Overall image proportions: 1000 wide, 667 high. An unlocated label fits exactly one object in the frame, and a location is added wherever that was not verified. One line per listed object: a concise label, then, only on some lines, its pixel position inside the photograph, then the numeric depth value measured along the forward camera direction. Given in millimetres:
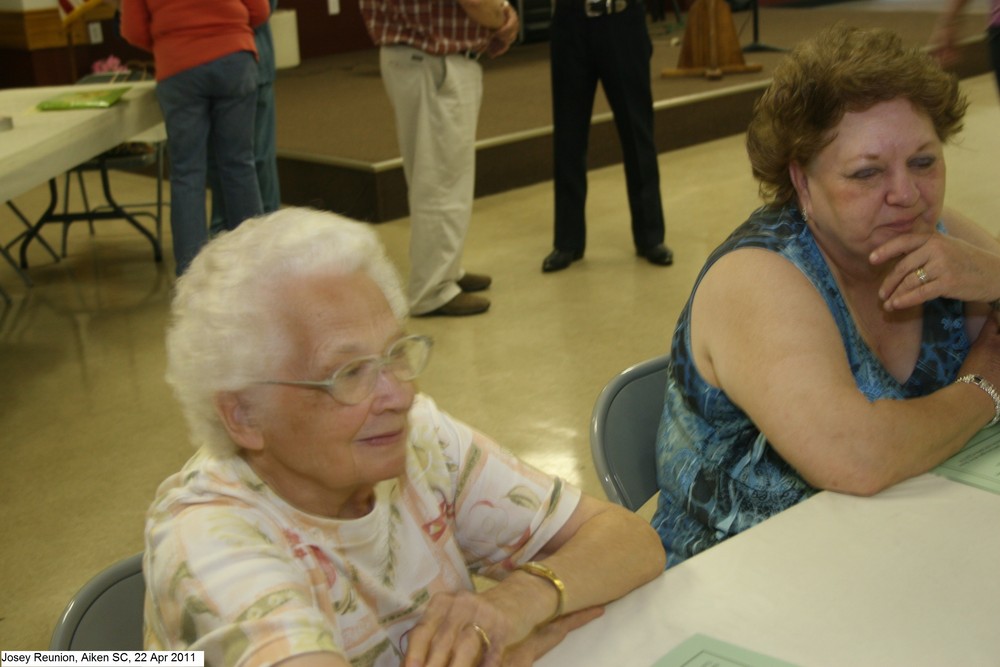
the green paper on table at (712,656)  1214
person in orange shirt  4012
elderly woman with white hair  1211
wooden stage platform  6070
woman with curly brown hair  1658
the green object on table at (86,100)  4293
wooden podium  8141
